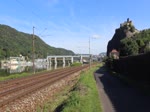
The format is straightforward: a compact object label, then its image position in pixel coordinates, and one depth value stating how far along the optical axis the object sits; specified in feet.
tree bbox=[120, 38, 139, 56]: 95.90
